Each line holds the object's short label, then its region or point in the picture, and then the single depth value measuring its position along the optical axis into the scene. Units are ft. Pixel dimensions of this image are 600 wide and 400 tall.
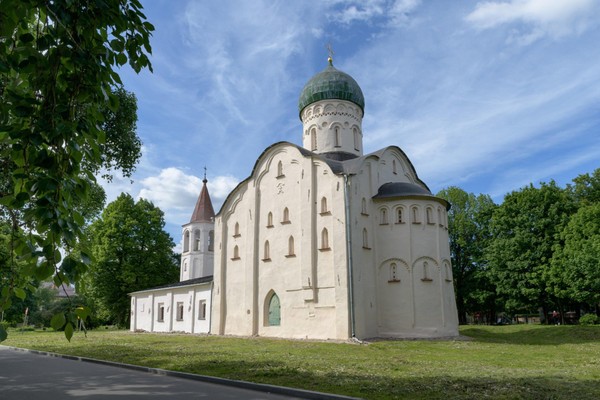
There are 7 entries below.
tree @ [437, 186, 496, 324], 136.05
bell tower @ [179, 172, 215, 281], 145.89
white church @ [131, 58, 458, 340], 74.69
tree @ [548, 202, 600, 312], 100.78
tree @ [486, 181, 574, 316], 115.24
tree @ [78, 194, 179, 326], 132.36
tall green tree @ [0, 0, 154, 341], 10.27
